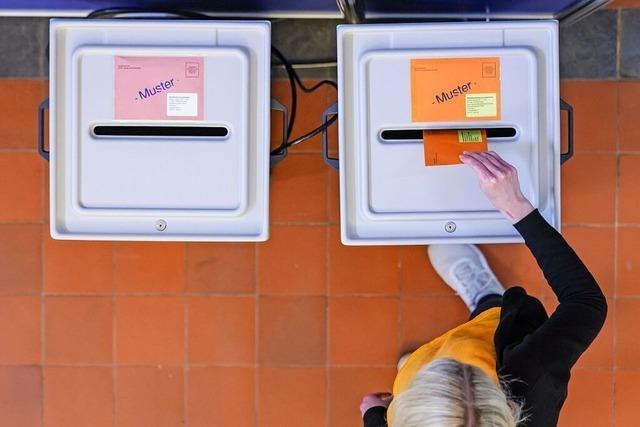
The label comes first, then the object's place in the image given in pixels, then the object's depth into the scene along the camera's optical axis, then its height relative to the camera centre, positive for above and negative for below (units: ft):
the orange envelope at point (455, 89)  10.81 +0.80
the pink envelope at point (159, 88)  10.85 +0.82
